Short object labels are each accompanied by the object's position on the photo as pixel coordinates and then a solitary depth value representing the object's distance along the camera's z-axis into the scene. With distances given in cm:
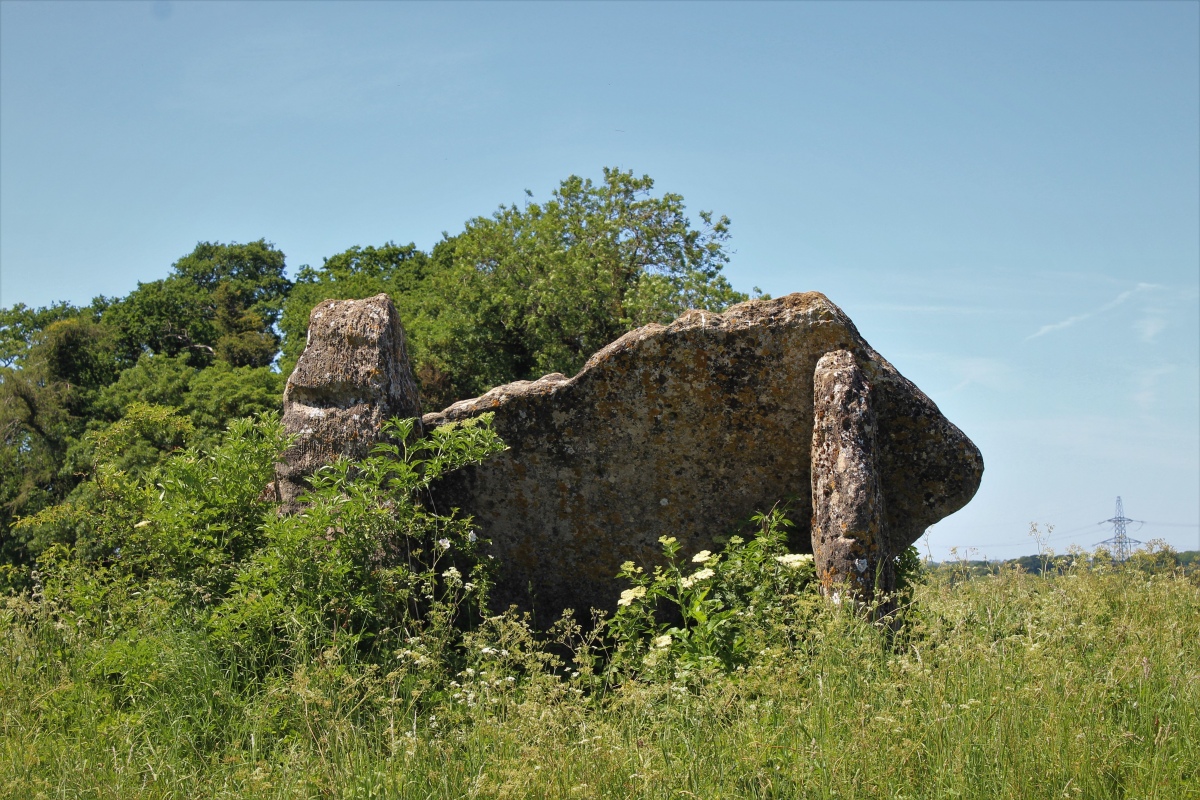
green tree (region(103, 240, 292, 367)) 4172
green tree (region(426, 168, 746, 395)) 2630
